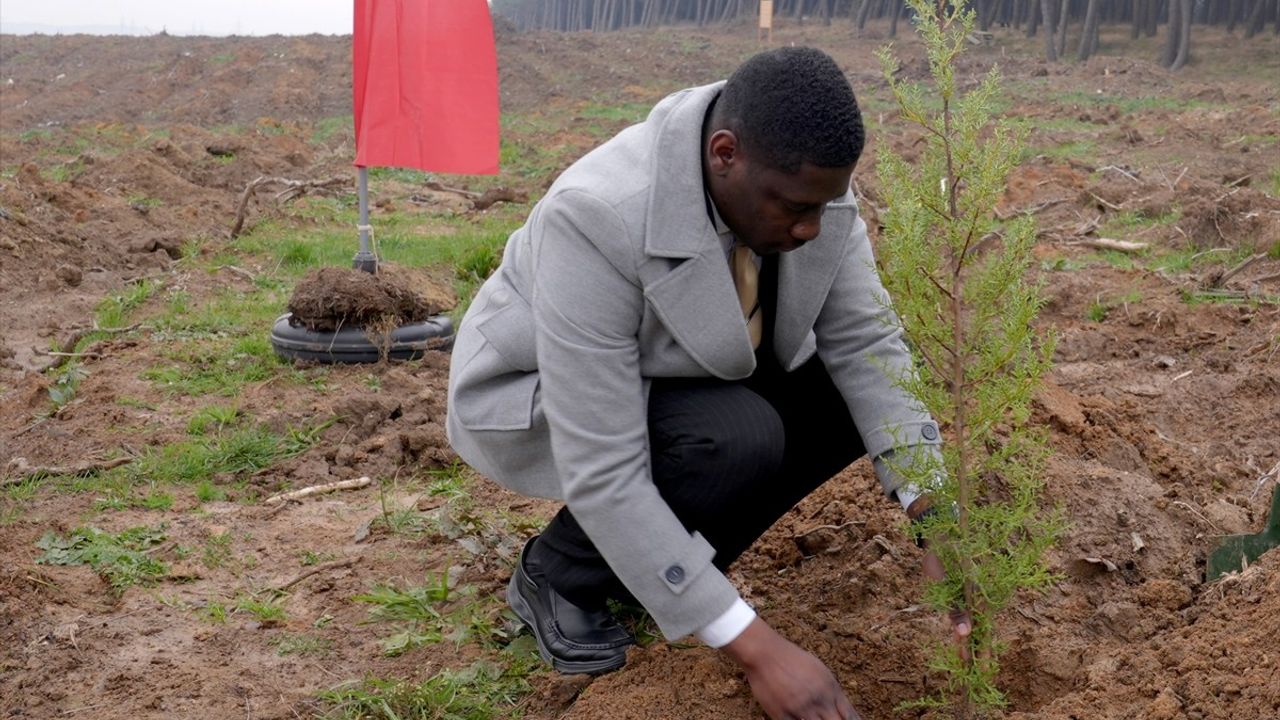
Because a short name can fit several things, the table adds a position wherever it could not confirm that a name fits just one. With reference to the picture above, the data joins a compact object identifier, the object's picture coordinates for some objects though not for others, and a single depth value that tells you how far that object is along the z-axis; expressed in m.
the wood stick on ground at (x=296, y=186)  10.34
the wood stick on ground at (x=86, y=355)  5.53
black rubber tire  5.32
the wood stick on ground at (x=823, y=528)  3.36
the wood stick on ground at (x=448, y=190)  11.41
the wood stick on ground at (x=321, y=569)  3.33
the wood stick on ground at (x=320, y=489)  3.99
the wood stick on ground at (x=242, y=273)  7.29
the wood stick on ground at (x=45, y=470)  4.07
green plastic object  2.85
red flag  5.30
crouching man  2.12
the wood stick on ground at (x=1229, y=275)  5.70
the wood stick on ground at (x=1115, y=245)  7.16
